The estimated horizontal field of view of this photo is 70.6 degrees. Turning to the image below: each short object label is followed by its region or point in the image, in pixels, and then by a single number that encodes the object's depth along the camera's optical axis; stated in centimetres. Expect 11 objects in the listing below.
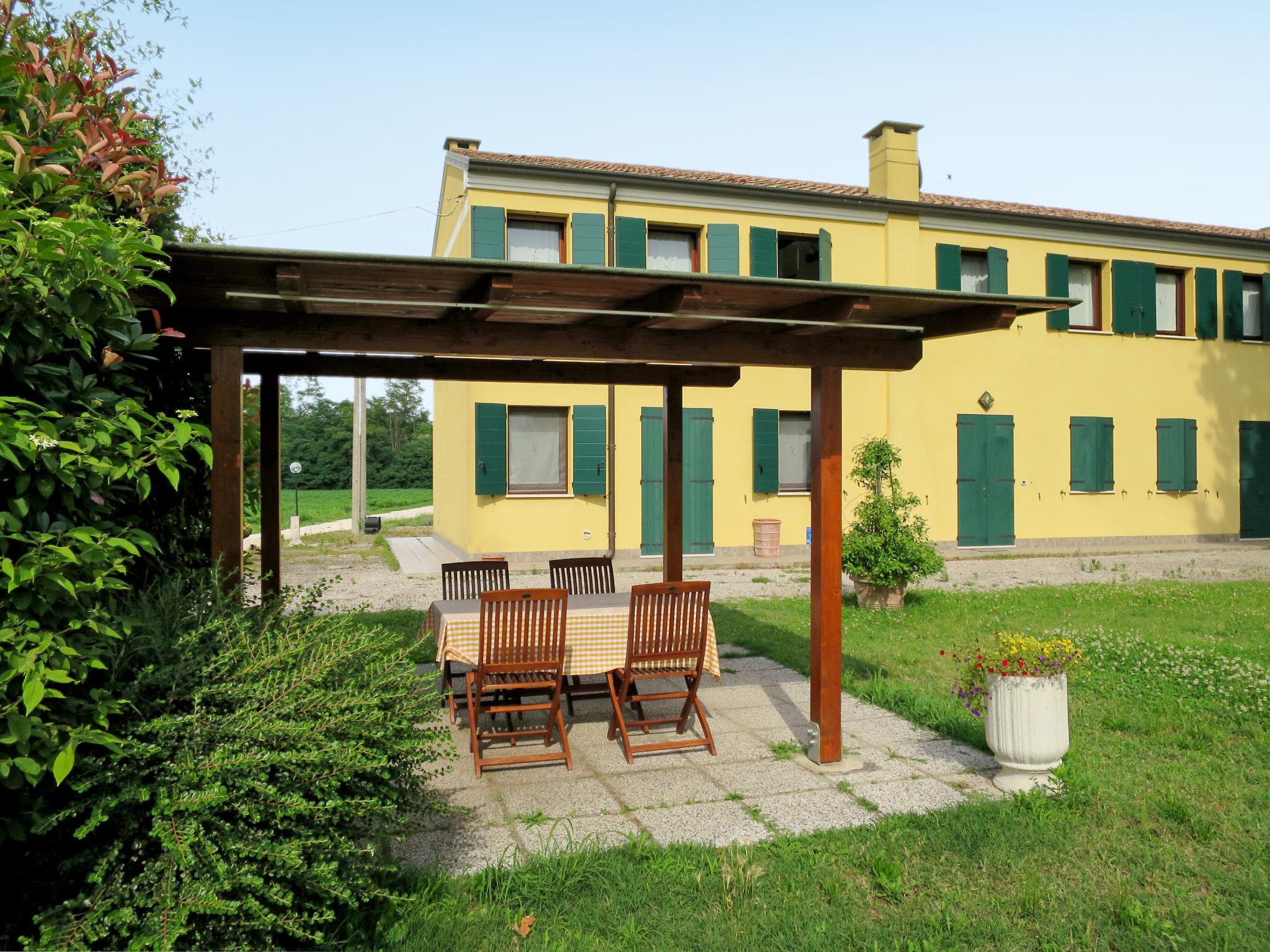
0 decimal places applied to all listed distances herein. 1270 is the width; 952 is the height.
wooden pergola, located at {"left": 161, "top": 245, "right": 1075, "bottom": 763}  363
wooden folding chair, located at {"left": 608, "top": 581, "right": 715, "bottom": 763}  493
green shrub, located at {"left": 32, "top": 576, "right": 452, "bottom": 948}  230
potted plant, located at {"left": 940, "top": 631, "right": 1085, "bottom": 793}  425
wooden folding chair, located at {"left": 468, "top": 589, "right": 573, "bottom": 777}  472
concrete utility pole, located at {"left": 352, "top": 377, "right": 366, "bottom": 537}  1981
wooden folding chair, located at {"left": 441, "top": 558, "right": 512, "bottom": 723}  646
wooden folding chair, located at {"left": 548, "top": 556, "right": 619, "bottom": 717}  683
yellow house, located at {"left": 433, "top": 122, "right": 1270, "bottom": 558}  1414
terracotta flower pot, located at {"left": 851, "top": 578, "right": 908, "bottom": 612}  978
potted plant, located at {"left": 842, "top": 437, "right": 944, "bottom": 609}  961
